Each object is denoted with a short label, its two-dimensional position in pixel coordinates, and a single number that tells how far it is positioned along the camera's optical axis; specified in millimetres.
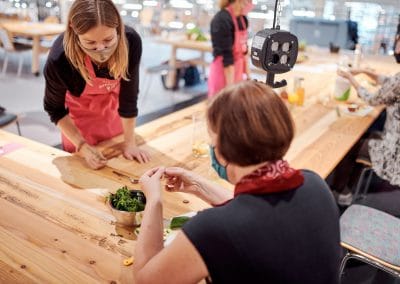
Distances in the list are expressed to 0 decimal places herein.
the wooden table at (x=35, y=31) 5562
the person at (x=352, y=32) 6102
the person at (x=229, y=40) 3203
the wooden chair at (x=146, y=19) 7977
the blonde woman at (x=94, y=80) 1514
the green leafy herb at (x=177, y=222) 1260
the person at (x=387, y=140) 2322
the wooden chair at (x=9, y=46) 5406
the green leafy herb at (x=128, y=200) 1302
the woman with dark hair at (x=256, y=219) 828
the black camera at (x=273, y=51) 1538
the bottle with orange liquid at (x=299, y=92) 2693
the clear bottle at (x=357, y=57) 3532
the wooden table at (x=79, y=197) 1131
